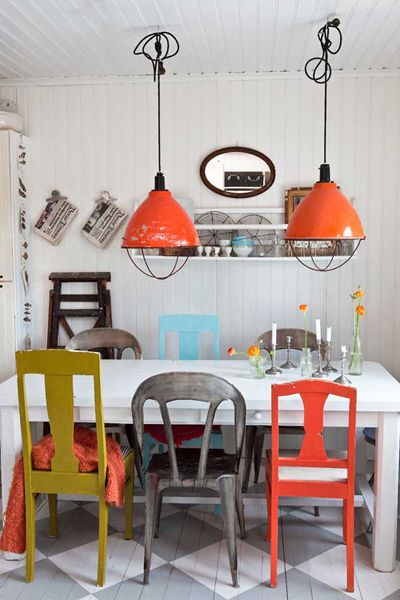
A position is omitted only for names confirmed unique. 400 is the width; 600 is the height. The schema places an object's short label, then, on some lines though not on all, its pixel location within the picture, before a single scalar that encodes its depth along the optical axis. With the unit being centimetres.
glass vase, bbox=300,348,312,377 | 355
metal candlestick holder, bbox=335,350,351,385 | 330
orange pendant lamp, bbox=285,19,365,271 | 296
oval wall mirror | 438
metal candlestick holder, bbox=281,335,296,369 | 372
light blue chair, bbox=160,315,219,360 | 413
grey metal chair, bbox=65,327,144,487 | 404
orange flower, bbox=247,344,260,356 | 344
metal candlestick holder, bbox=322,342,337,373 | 358
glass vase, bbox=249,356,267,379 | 346
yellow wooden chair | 271
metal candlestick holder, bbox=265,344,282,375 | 356
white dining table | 294
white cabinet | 426
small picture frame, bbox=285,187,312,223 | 435
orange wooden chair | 267
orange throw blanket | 288
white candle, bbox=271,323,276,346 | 358
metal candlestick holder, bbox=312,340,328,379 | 350
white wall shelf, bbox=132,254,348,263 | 423
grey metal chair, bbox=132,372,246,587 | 272
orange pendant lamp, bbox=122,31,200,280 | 307
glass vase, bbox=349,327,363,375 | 355
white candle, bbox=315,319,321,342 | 349
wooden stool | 448
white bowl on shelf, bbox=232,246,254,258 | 425
